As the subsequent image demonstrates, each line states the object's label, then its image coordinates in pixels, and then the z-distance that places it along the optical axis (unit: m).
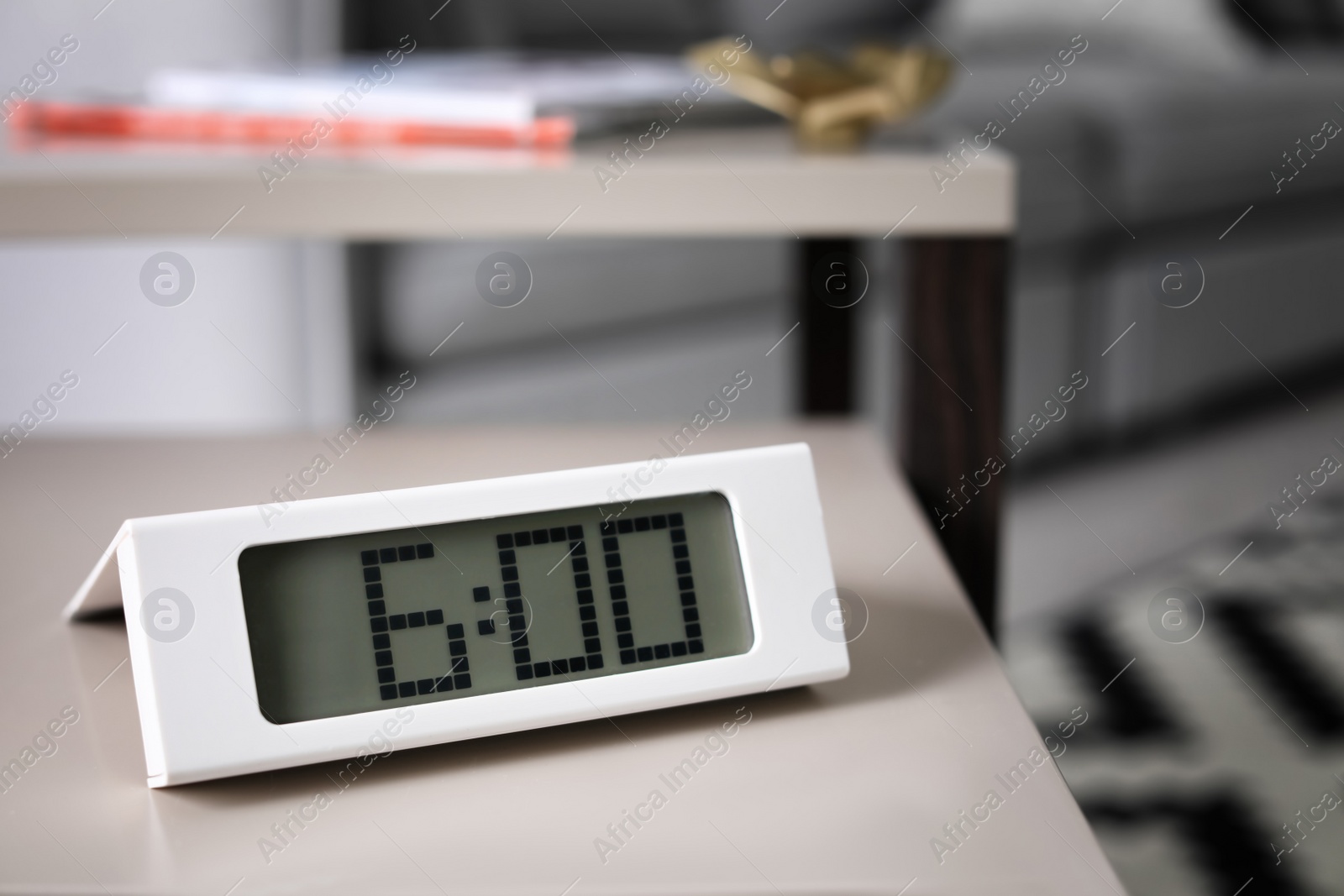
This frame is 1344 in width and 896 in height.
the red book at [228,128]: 1.07
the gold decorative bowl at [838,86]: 1.08
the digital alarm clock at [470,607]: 0.73
